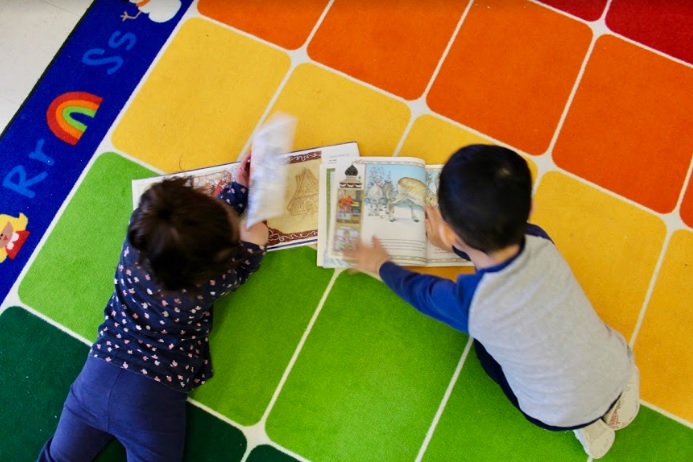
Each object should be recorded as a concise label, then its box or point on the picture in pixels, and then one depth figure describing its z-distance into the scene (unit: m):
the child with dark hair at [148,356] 0.93
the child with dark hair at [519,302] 0.77
